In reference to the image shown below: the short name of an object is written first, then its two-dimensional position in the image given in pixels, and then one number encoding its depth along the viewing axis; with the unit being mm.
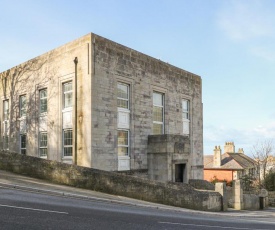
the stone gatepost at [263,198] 22516
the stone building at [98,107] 18047
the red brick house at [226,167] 45062
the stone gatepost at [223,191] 17127
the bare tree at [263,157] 45866
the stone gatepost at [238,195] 19578
